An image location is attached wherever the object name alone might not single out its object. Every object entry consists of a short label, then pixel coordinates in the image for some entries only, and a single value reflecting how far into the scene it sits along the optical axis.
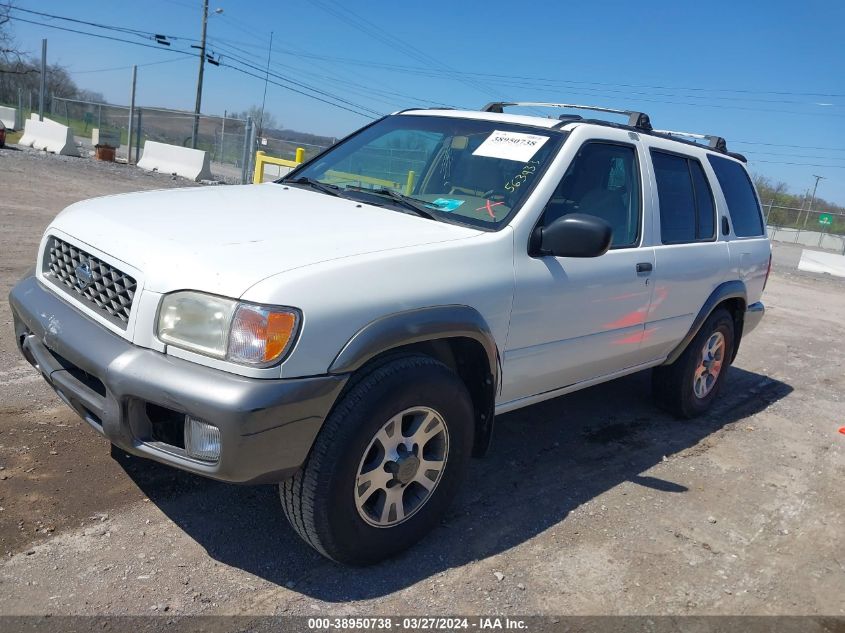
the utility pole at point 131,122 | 23.06
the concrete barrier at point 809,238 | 37.47
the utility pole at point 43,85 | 28.09
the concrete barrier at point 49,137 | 22.39
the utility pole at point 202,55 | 37.62
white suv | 2.43
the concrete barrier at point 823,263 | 18.19
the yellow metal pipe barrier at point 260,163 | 14.22
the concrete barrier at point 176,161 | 20.28
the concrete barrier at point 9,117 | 32.78
